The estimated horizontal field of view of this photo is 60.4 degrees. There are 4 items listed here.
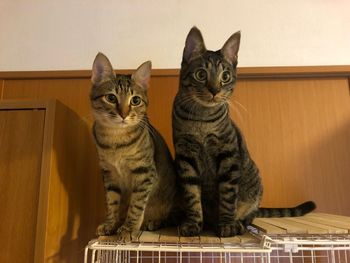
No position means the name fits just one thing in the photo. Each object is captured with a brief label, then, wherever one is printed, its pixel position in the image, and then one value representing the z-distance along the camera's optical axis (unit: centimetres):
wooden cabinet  83
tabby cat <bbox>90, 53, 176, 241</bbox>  94
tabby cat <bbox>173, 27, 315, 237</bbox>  94
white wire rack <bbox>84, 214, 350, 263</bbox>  77
